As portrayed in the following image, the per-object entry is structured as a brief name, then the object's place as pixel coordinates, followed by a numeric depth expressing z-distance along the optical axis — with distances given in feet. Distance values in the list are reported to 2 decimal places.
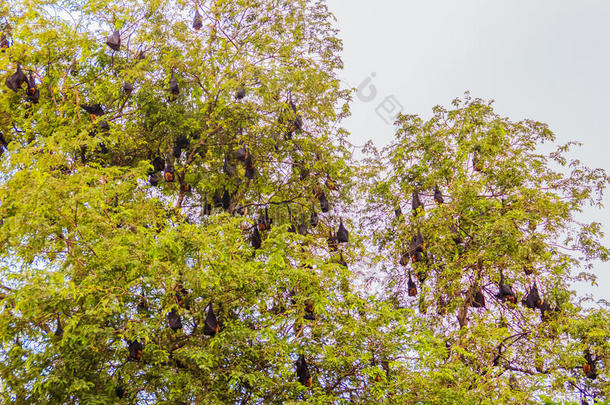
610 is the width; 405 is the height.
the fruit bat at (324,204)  48.57
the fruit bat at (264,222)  45.85
